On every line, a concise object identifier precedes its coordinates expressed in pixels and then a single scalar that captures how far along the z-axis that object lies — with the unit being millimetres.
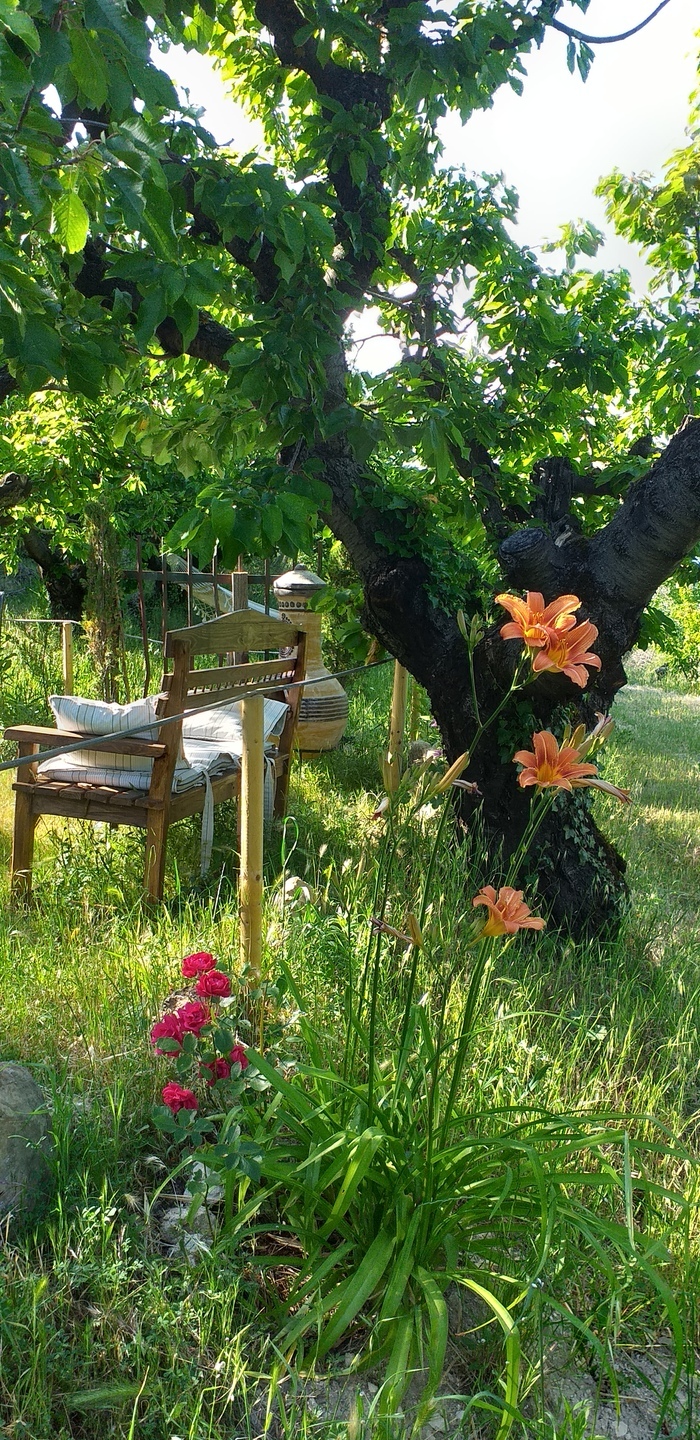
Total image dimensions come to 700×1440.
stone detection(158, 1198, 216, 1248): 1766
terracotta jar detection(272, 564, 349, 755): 6012
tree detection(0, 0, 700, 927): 1720
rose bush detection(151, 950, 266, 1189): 1596
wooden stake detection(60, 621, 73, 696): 5512
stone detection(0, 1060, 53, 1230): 1772
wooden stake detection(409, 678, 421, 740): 5157
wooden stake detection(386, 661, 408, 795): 4480
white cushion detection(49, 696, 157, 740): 3314
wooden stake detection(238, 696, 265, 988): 2412
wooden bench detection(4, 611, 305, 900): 3230
